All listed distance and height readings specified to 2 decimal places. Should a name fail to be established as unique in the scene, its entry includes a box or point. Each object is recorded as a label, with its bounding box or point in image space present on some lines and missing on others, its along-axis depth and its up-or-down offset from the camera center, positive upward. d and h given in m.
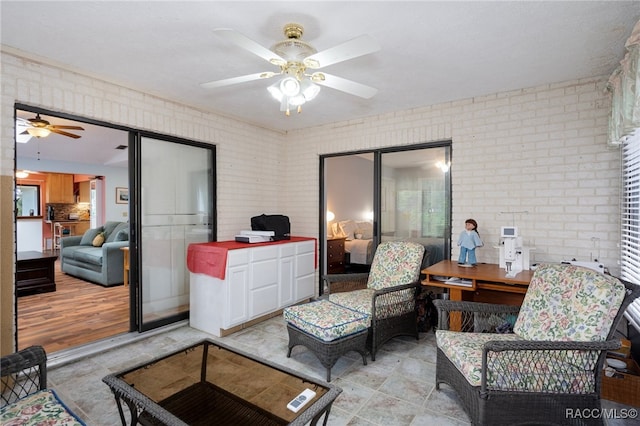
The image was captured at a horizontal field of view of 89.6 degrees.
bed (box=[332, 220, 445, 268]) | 4.62 -0.46
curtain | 1.90 +0.78
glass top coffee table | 1.55 -0.98
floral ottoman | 2.47 -0.97
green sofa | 5.23 -0.80
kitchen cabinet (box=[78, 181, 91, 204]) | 9.61 +0.50
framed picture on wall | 8.37 +0.36
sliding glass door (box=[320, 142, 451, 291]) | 3.83 +0.09
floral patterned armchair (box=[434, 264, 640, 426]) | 1.72 -0.87
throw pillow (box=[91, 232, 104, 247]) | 6.00 -0.60
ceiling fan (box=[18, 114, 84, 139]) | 3.82 +0.99
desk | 2.63 -0.62
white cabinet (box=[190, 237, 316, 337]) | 3.31 -0.88
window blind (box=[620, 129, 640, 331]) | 2.41 -0.07
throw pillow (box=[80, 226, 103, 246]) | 6.24 -0.53
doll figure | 3.12 -0.33
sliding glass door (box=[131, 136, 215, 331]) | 3.40 -0.10
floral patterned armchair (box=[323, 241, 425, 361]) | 2.82 -0.81
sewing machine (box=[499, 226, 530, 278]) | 2.83 -0.39
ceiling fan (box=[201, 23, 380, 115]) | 1.73 +0.89
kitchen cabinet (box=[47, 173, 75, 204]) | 9.11 +0.58
